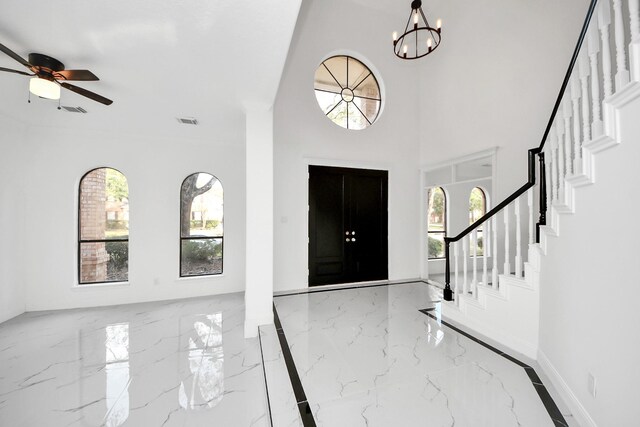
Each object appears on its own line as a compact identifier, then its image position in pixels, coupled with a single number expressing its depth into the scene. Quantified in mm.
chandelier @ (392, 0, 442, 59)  5290
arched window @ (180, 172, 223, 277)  4543
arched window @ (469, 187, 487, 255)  6320
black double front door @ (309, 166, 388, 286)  4691
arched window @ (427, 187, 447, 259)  6219
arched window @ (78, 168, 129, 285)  4129
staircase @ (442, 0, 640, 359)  1408
